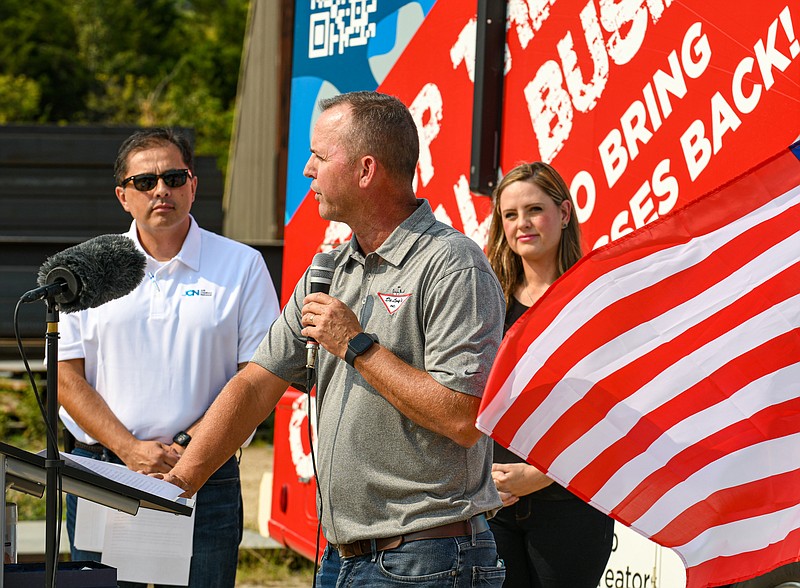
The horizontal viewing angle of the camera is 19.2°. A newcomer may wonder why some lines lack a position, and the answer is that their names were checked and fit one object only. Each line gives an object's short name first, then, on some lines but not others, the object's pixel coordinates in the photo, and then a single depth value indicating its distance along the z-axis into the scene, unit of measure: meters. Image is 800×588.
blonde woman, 7.12
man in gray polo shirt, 5.34
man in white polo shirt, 7.75
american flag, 5.57
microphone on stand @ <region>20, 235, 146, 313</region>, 5.52
